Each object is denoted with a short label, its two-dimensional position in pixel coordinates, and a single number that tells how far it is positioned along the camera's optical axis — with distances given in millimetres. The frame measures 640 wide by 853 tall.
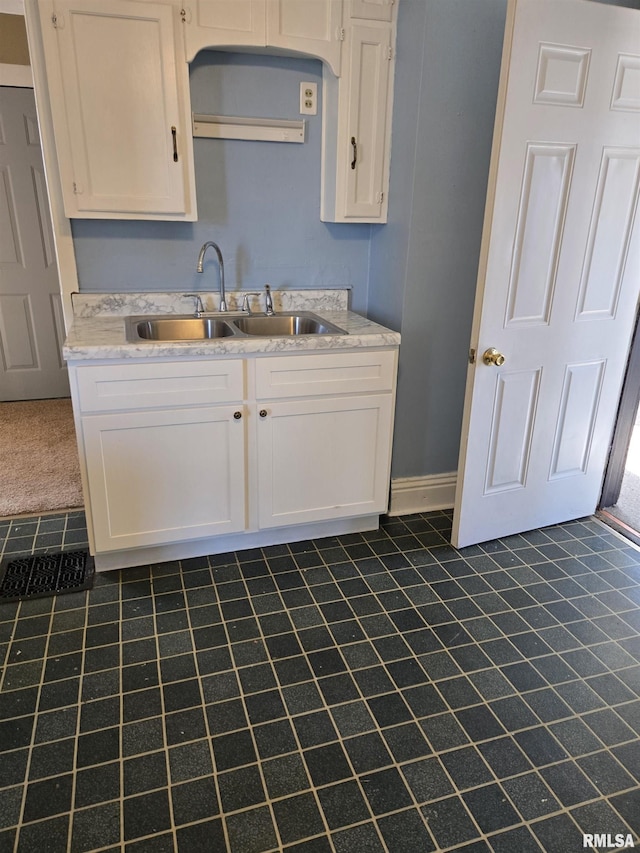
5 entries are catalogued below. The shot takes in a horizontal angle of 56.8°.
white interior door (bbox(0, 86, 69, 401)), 3576
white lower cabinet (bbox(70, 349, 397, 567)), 2123
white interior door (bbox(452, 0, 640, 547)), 2061
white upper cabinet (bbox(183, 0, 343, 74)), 2234
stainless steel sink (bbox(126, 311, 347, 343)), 2520
